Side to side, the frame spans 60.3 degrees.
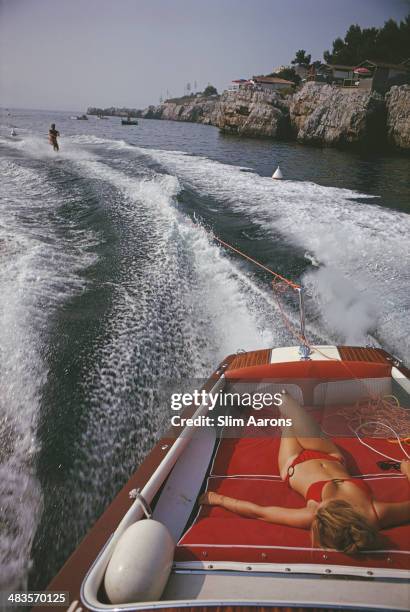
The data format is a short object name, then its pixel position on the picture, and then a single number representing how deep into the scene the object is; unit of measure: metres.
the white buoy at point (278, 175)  13.52
